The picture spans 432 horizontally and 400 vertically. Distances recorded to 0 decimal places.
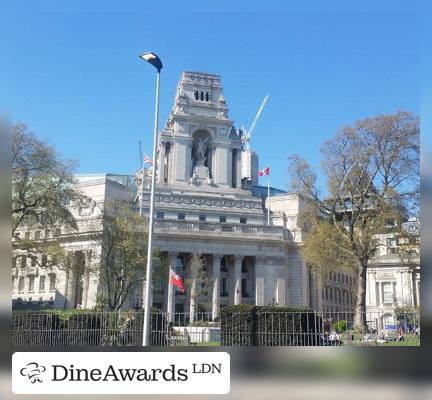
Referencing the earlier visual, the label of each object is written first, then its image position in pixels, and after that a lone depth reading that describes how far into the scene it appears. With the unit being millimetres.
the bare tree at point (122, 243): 56594
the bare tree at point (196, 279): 73938
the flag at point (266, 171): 90438
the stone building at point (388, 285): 84138
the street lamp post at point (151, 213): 26400
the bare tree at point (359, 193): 38938
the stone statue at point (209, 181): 97944
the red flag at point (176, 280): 43106
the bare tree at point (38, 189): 35625
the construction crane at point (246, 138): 119812
